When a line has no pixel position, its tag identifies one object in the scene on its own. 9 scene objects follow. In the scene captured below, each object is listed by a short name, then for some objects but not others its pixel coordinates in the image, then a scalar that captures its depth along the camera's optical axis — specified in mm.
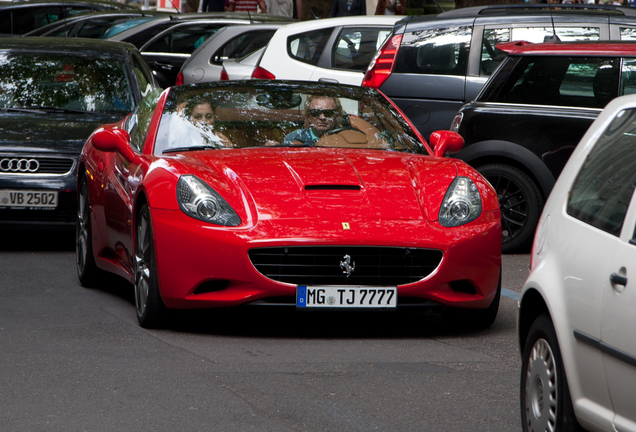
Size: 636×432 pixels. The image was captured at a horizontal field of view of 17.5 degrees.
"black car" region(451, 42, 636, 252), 16044
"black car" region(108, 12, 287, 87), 33331
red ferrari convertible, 10792
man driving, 12775
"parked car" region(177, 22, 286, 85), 28868
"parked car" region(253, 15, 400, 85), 24546
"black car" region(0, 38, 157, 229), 16482
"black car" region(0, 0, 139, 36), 41805
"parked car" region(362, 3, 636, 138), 19292
